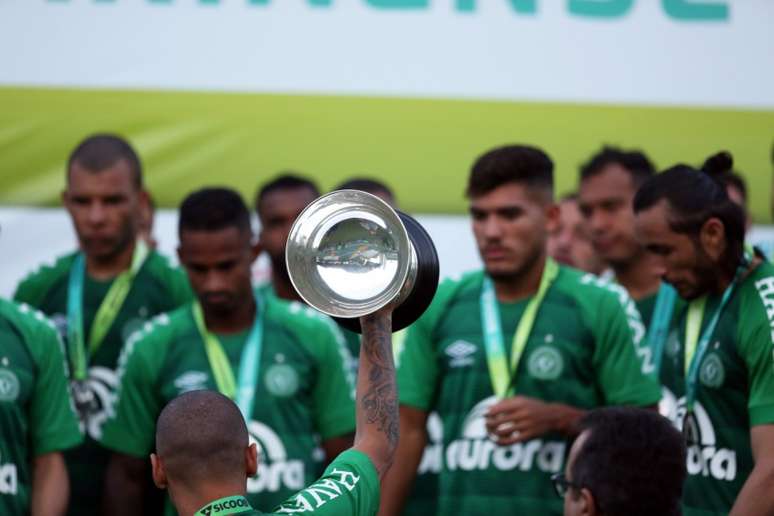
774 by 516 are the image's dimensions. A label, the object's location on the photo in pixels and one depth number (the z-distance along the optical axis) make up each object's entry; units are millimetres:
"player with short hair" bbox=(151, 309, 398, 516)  7973
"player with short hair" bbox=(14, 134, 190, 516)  13922
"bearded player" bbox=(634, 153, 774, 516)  11281
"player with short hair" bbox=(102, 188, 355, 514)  13039
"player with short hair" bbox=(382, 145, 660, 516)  12289
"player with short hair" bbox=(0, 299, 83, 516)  11906
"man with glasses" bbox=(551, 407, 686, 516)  7770
